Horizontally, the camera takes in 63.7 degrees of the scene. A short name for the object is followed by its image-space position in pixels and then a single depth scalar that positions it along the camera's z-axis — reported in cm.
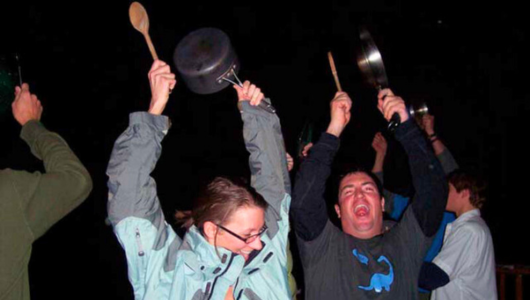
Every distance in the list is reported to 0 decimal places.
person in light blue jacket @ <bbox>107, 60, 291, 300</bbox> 125
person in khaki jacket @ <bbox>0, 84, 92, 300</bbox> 127
